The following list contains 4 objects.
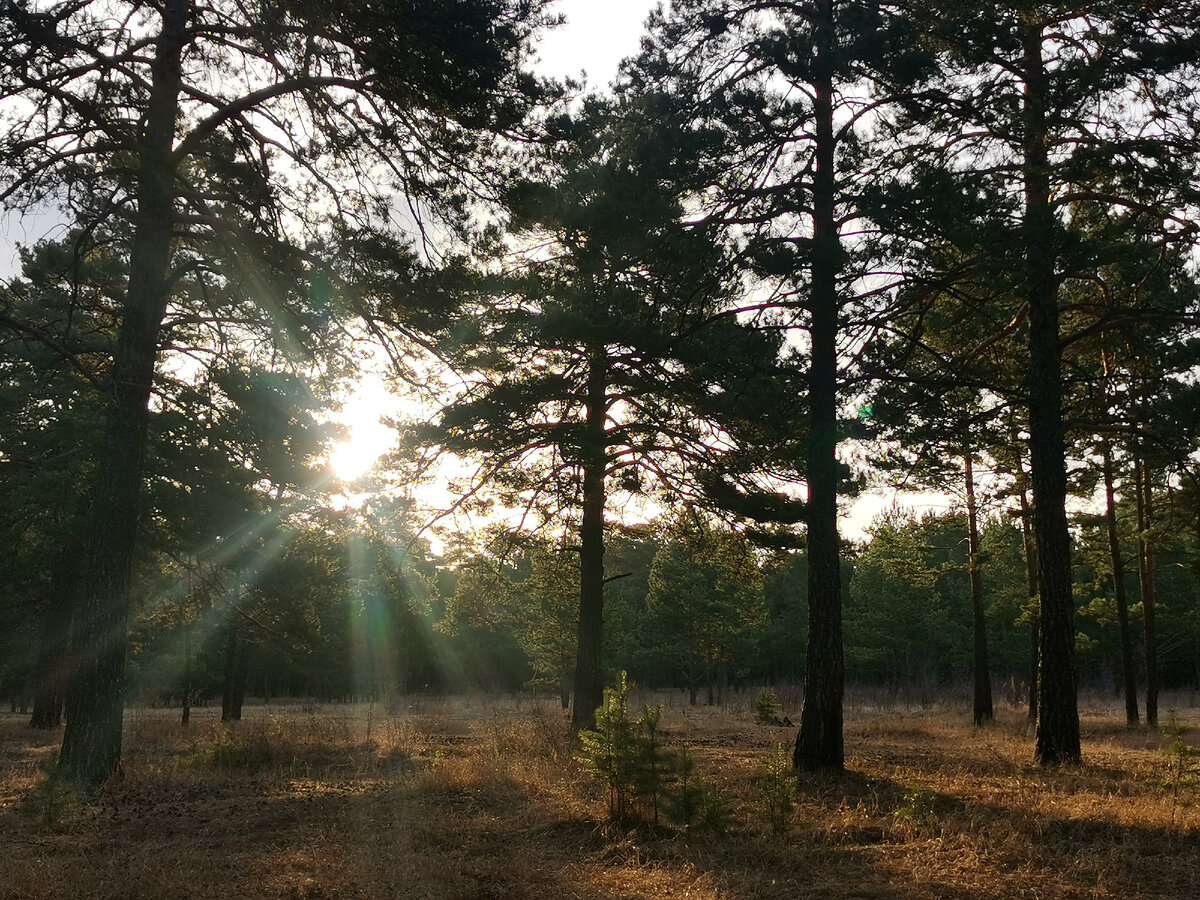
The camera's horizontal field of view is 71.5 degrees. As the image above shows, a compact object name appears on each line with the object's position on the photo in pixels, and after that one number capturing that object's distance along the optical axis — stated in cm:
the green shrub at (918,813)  678
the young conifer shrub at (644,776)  693
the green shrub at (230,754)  1191
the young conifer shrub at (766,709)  2216
